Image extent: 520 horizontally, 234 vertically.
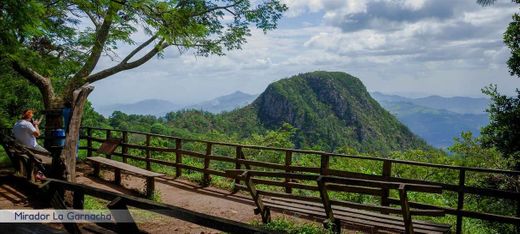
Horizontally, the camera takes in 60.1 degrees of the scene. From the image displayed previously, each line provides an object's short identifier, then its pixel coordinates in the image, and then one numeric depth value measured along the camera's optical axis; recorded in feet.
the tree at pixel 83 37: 20.93
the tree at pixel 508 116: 38.55
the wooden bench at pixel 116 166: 32.30
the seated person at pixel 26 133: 33.50
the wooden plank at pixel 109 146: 40.67
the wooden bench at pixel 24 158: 27.86
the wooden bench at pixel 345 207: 17.08
